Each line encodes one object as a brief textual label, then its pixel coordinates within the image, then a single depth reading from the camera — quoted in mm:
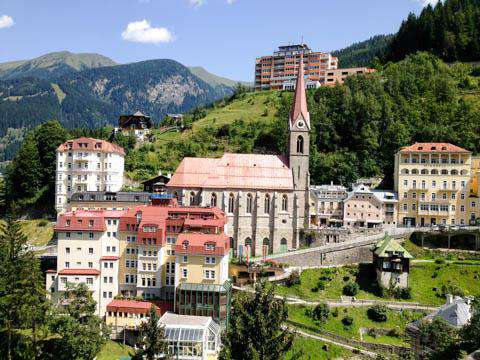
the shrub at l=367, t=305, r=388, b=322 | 61156
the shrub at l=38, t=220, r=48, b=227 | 81062
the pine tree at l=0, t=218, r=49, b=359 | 47750
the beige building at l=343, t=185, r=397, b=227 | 78875
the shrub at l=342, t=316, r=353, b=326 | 60406
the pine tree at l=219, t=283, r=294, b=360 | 41500
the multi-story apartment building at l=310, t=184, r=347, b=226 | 80562
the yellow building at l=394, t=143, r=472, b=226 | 77250
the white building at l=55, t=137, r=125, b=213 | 81250
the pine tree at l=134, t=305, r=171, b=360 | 42656
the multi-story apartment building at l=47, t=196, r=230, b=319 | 58531
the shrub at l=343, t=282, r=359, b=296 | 64938
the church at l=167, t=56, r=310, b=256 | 75562
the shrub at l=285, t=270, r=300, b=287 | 65062
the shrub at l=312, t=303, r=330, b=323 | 60375
